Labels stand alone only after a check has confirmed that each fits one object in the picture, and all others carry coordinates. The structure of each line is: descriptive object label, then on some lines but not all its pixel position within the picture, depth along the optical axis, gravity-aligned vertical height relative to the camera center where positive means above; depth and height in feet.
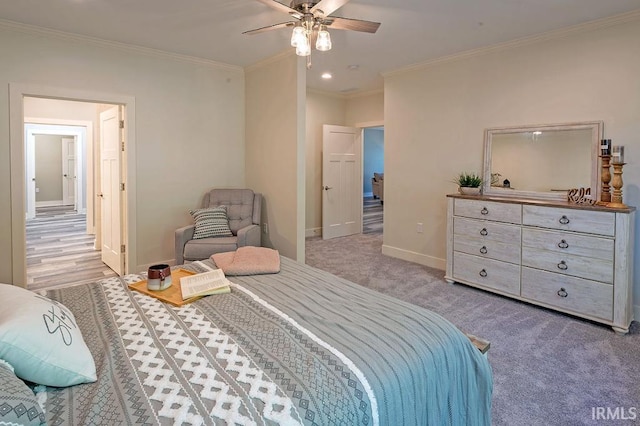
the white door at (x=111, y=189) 14.17 +0.03
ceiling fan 7.55 +3.64
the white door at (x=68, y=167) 34.94 +2.13
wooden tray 5.61 -1.65
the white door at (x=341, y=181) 20.83 +0.62
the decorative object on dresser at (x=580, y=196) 10.66 -0.08
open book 5.85 -1.55
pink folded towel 6.99 -1.41
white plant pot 12.91 +0.09
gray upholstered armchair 12.51 -1.40
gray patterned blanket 3.27 -1.82
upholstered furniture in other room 37.15 +0.70
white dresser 9.45 -1.75
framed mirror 10.95 +1.07
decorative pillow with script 3.40 -1.52
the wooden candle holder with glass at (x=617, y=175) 9.76 +0.49
